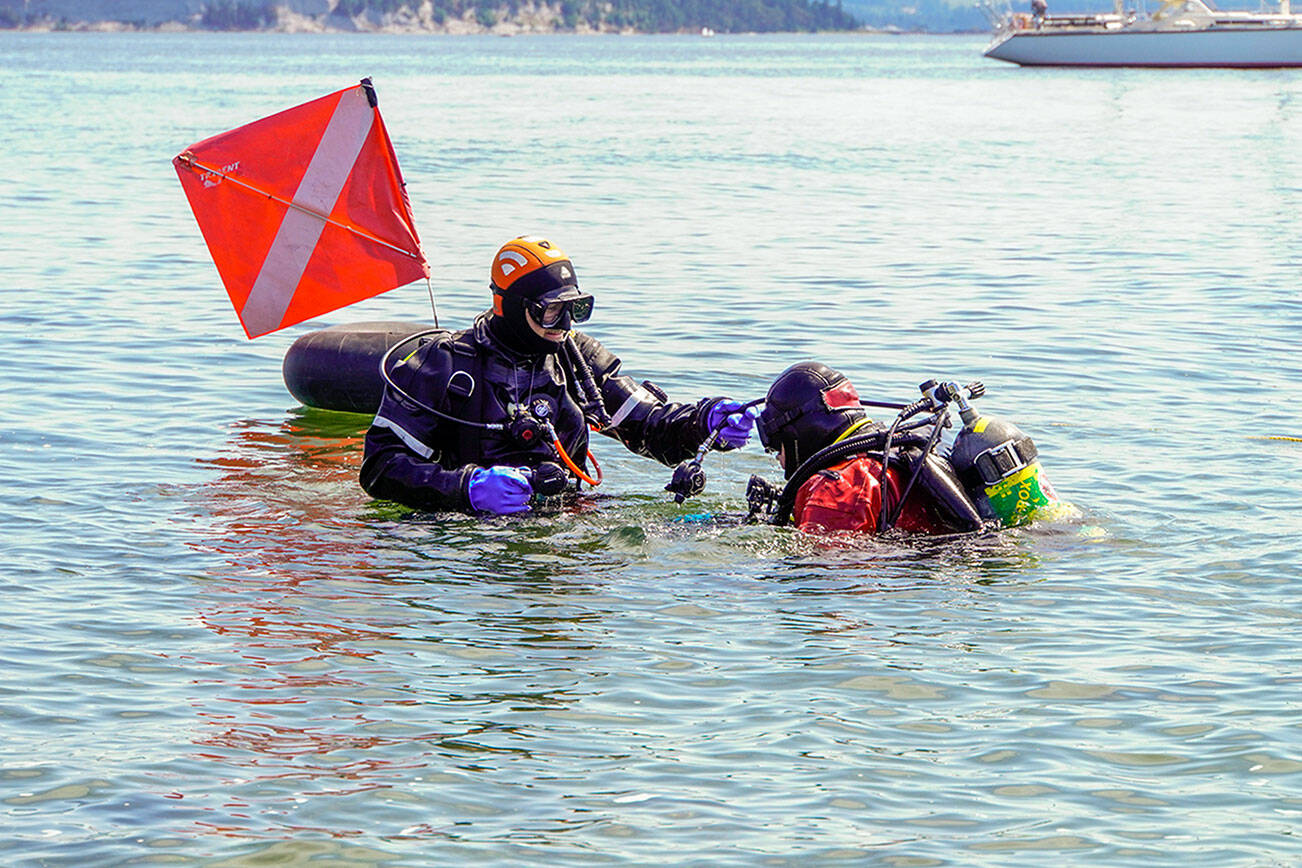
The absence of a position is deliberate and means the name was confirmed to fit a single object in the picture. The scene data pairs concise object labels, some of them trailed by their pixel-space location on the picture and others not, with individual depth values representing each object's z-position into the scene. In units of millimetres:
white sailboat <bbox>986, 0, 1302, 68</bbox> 132750
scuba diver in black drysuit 13984
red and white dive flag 16625
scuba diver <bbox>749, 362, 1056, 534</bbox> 12734
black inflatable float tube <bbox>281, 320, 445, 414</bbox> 20469
